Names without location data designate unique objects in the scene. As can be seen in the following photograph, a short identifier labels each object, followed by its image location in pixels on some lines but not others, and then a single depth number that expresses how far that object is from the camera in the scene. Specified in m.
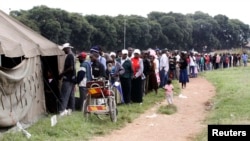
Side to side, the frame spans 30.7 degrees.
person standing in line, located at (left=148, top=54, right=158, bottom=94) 16.55
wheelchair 10.49
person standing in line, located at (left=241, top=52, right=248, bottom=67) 40.43
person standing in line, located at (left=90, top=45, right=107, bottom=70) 11.68
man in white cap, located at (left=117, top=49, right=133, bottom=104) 13.66
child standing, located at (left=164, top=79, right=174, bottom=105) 13.62
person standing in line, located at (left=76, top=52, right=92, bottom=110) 11.45
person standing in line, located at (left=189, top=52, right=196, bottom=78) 26.42
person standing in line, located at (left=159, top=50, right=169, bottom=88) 18.78
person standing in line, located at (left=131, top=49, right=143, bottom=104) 13.84
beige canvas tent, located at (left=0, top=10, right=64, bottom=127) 8.79
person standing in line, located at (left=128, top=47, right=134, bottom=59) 14.23
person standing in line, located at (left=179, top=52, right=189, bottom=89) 18.19
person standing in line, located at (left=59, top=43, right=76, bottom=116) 11.32
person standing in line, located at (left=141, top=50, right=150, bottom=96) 15.45
